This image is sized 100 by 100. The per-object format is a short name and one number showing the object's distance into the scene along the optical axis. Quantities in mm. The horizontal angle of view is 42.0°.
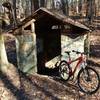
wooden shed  5024
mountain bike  4280
